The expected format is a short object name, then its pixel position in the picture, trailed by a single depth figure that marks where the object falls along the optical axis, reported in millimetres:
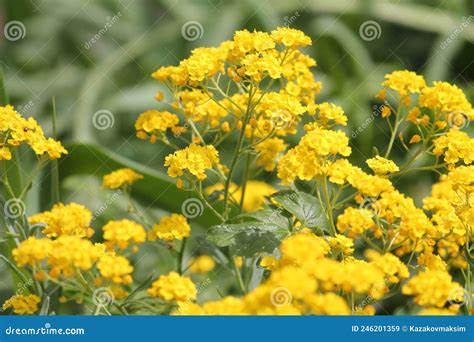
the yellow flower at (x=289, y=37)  620
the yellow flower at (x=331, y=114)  627
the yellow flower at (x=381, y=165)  609
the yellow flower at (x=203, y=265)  684
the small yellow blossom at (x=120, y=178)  655
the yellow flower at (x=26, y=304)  600
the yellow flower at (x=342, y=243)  589
